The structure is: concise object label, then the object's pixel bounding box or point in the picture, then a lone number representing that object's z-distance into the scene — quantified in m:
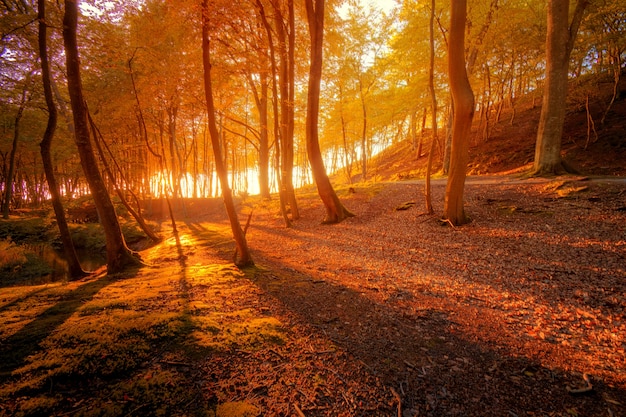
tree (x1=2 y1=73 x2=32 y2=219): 14.99
